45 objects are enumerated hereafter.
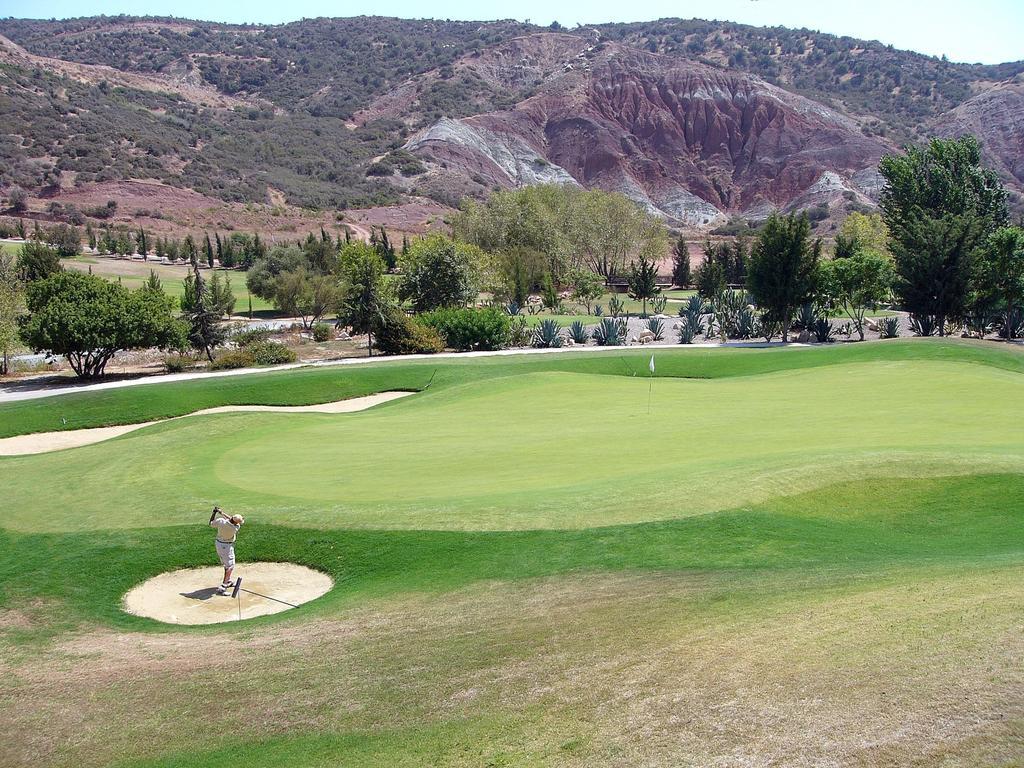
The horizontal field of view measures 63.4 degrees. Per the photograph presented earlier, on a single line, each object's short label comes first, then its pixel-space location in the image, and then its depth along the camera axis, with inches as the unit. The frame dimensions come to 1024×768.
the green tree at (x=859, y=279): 2079.2
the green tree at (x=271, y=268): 2898.6
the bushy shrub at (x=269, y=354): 1744.6
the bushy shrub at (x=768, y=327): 2058.2
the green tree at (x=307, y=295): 2534.4
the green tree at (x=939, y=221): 1921.8
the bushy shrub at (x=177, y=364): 1699.1
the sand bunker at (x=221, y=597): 492.7
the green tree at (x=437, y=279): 2386.8
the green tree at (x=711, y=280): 3088.1
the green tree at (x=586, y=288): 2970.0
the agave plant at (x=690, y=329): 1994.3
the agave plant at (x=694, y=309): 2257.9
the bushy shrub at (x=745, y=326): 2106.3
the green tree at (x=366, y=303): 1867.6
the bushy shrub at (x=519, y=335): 1962.4
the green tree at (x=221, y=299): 1913.1
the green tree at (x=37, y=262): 2315.5
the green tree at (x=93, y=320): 1472.7
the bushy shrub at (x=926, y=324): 1972.9
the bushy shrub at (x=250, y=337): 1931.3
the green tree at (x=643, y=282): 2755.9
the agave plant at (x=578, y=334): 2012.8
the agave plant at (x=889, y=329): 2069.4
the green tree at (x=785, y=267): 1952.5
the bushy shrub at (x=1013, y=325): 1937.7
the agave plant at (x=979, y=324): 2005.4
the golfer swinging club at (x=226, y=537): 523.5
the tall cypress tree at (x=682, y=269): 3836.1
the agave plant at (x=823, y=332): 1984.5
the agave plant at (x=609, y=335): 1971.0
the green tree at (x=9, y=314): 1627.7
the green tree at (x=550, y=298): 2915.8
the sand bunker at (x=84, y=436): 1066.1
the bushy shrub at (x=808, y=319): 2048.5
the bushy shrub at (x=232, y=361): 1680.6
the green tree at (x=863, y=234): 2942.9
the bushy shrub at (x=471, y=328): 1875.0
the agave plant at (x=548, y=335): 1918.1
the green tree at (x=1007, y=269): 1915.6
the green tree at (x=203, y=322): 1801.2
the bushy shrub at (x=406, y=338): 1828.2
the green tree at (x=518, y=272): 2849.4
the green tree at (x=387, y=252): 3540.8
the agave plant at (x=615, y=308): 2696.9
